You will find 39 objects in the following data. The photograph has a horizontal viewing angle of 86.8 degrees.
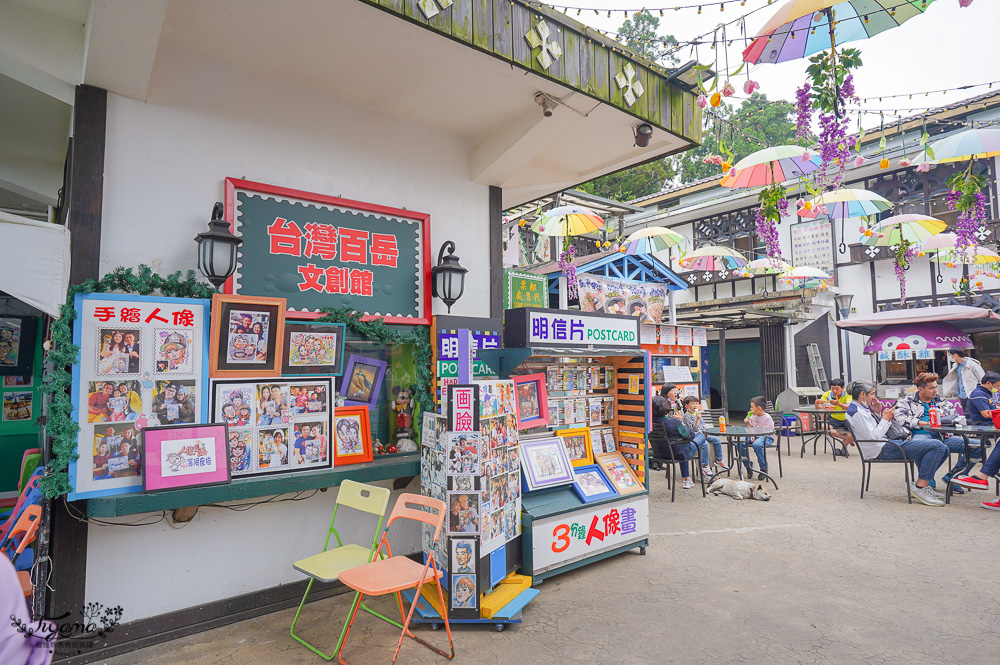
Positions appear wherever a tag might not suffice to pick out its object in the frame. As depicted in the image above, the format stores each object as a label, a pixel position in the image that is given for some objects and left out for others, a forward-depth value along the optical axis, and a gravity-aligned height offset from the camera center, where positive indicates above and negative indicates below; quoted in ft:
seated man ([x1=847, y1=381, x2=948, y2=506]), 21.77 -3.45
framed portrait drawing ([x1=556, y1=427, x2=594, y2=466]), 16.63 -2.44
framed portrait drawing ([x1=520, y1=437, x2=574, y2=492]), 14.87 -2.76
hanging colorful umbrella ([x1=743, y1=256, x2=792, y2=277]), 37.72 +7.91
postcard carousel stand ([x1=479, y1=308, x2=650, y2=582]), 14.26 -1.70
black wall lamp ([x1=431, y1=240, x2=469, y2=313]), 15.15 +2.60
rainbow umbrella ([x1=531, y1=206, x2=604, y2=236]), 29.25 +8.12
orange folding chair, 9.86 -4.03
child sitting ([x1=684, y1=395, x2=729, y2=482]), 26.13 -3.27
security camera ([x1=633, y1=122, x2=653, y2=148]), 15.78 +7.00
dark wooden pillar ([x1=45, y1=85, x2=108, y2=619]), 10.41 +2.78
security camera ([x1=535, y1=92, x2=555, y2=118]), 14.20 +7.19
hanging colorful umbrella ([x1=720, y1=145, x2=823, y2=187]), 21.53 +8.36
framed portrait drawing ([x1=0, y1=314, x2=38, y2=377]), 17.61 +0.92
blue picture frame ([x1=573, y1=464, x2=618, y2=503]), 15.30 -3.51
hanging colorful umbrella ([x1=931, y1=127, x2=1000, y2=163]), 19.04 +8.09
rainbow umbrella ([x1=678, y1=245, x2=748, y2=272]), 40.27 +8.58
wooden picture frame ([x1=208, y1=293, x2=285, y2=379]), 11.84 +0.79
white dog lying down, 22.89 -5.41
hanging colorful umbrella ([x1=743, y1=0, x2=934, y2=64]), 10.82 +7.51
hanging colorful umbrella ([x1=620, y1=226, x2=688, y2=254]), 35.09 +8.44
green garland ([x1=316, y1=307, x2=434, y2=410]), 13.84 +0.94
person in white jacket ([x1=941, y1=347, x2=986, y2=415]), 31.53 -0.71
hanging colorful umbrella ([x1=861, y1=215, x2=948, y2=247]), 29.76 +7.86
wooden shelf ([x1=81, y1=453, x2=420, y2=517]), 10.25 -2.58
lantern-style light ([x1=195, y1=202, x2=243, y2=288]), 11.47 +2.64
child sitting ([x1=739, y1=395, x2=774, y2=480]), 26.86 -2.85
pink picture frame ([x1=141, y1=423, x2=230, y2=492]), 10.77 -1.80
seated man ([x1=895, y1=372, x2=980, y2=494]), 24.47 -2.39
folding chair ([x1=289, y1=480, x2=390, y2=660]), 10.84 -4.10
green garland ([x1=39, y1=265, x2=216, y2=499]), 10.08 -0.53
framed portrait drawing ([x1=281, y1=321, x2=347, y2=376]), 13.01 +0.52
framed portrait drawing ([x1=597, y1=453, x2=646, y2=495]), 16.43 -3.36
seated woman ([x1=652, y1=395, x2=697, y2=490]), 23.58 -2.28
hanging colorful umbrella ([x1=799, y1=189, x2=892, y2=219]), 26.50 +8.52
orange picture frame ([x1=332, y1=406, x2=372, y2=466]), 13.84 -1.76
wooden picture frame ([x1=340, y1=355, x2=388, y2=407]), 14.42 -0.31
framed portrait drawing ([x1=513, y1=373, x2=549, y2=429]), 15.46 -0.95
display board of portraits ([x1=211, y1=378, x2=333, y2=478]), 12.09 -1.25
